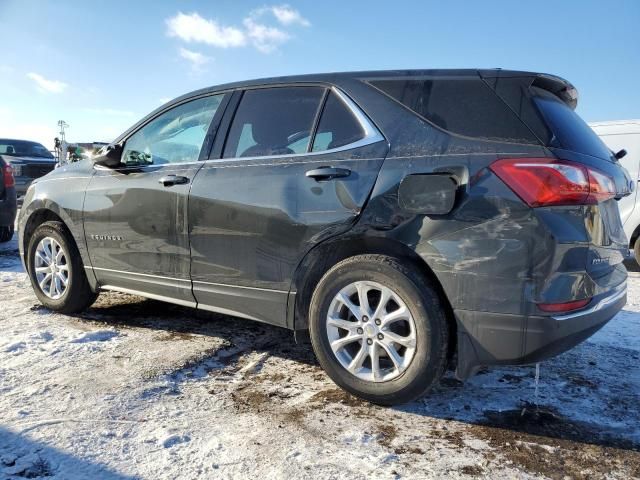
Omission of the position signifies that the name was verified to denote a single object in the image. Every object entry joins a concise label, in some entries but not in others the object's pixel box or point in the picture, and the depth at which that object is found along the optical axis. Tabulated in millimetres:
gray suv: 2182
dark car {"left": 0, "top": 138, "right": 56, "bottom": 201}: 11461
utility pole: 15328
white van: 6691
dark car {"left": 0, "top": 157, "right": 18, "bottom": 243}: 7115
